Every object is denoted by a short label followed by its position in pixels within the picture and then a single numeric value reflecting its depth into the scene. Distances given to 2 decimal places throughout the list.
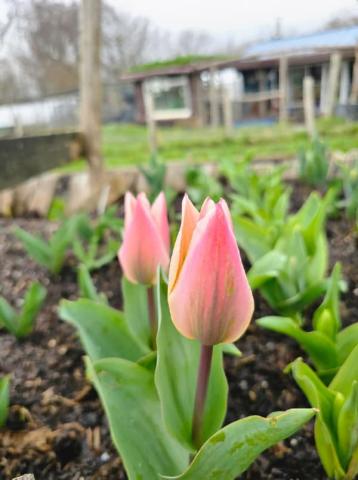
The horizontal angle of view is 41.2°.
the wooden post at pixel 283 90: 8.07
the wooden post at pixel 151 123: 4.01
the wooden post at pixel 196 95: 11.35
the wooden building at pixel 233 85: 10.19
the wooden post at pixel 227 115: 6.12
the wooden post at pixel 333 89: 7.20
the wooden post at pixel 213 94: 8.91
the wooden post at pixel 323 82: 10.70
